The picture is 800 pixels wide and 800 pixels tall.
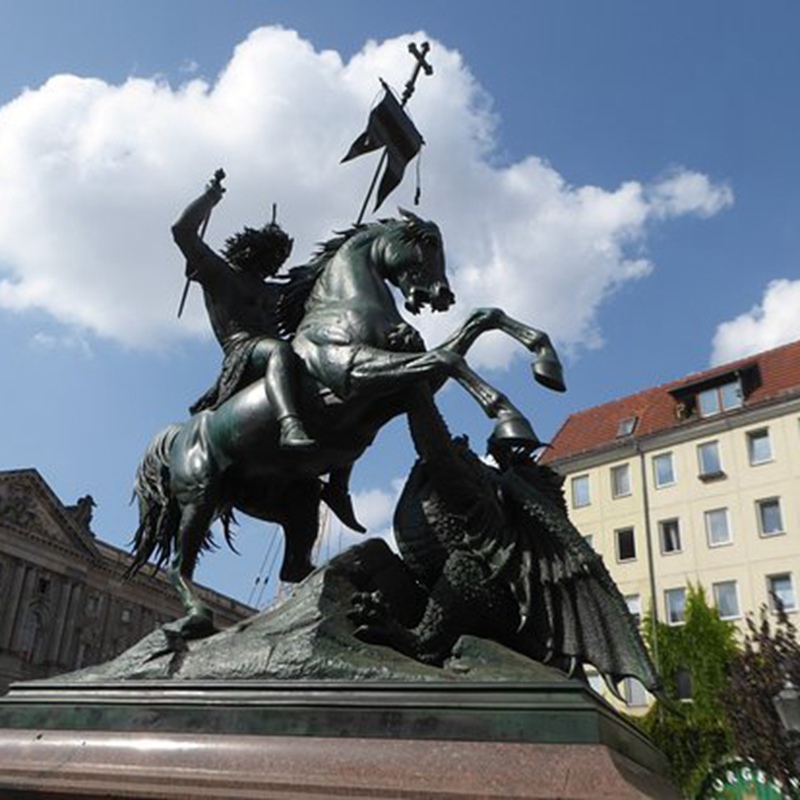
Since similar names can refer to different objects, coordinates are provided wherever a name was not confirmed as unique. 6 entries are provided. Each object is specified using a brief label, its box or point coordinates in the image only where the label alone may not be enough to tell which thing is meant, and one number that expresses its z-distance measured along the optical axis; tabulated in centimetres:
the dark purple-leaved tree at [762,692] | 2028
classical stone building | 5941
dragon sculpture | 436
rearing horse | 502
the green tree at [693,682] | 3098
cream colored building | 3616
